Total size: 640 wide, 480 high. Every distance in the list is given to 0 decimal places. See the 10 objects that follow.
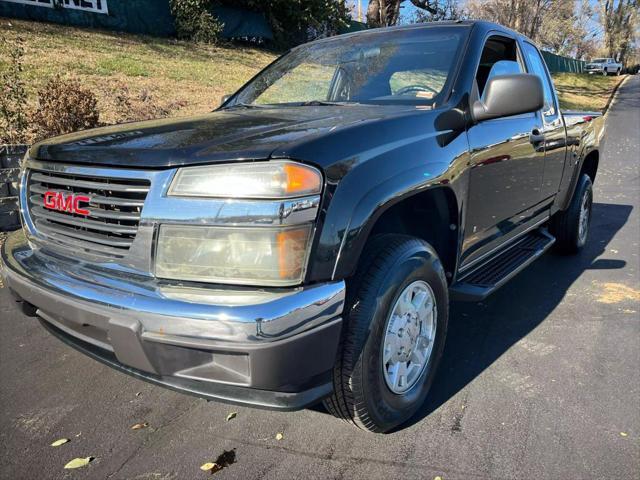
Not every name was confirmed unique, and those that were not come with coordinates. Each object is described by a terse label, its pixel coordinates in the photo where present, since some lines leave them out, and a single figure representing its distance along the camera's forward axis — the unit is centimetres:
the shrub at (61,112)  596
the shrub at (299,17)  1780
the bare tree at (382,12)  2194
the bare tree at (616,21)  5569
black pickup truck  183
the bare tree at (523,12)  2808
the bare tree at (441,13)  2509
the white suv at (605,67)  4353
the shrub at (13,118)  575
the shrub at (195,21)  1607
